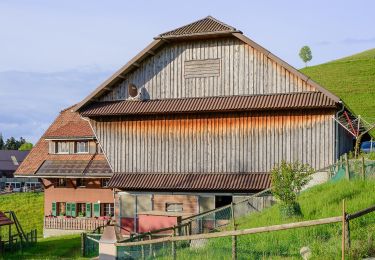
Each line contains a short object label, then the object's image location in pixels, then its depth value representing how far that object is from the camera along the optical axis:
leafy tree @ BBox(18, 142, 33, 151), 149.05
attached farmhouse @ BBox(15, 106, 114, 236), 41.93
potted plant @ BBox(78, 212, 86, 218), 42.89
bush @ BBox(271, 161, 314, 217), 21.84
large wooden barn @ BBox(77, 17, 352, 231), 30.47
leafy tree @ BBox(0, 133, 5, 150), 143.81
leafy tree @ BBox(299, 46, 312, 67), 188.25
